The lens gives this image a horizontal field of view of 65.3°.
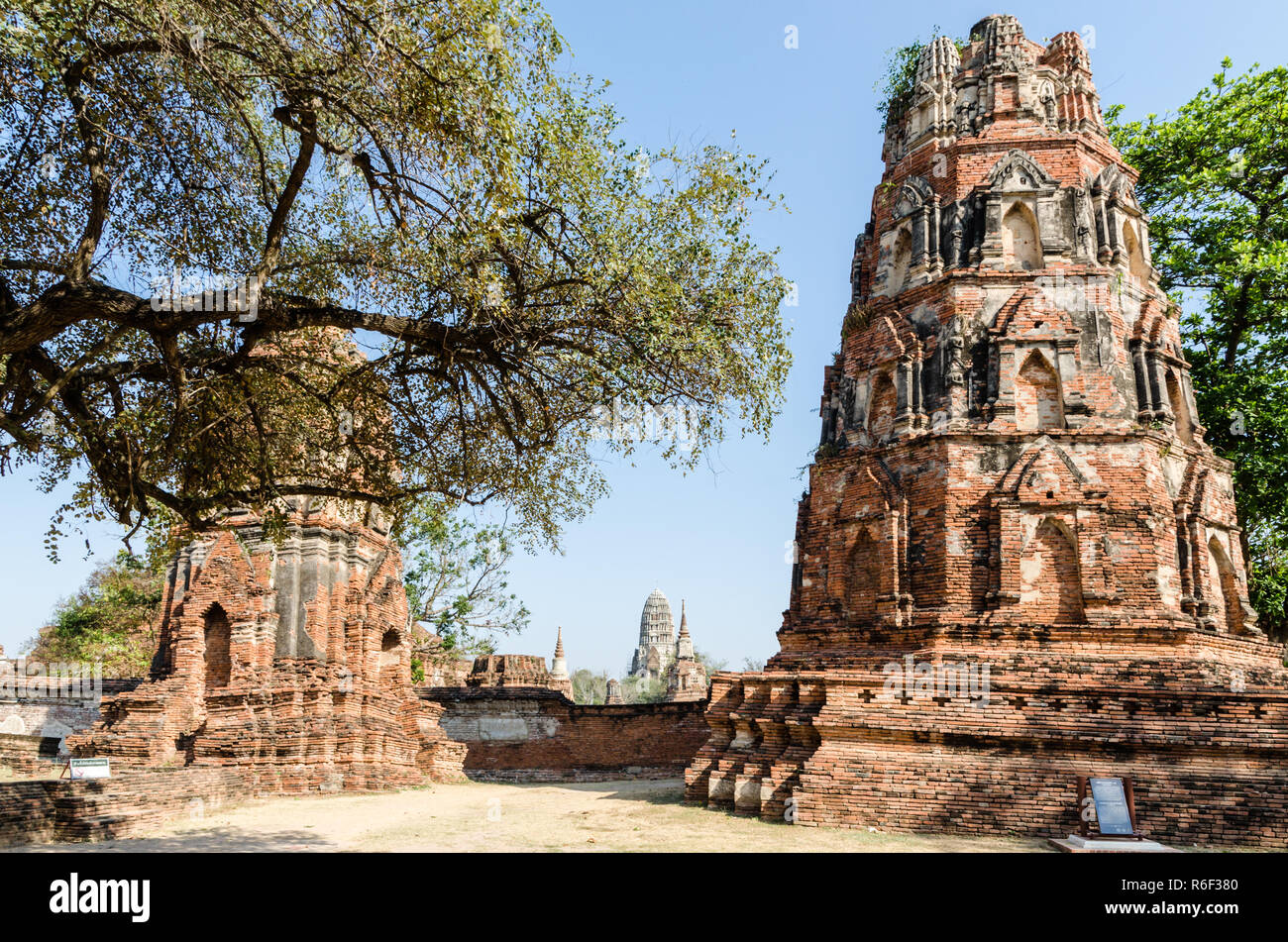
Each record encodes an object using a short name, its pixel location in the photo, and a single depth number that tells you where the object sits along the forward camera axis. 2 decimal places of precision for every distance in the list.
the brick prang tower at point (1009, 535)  11.53
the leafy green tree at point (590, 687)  76.56
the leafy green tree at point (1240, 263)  18.34
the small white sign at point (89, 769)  12.15
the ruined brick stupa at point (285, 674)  15.75
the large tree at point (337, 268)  7.56
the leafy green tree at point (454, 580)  29.92
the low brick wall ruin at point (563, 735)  22.19
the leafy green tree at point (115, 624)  30.26
